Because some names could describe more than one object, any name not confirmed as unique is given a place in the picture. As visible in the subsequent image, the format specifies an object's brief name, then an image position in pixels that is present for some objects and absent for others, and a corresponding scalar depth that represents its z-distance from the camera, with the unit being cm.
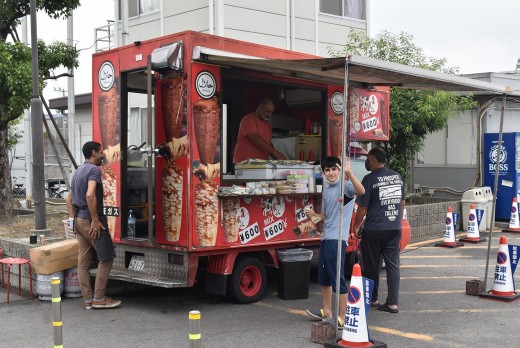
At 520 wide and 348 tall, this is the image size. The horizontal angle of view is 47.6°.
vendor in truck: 884
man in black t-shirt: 662
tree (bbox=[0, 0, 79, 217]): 1029
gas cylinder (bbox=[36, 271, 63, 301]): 754
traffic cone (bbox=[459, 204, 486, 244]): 1234
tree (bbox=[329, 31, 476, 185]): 1302
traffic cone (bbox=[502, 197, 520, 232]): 1378
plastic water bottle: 748
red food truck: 669
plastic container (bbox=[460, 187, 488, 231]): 1366
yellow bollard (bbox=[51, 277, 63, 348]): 438
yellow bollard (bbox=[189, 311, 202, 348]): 343
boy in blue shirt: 602
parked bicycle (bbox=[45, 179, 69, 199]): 2350
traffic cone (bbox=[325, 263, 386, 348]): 528
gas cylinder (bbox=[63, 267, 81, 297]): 768
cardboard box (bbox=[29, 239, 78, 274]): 746
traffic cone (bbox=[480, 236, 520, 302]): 739
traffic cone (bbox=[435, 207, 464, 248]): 1181
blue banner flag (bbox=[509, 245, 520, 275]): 750
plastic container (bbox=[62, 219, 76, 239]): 863
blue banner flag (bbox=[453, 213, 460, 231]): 1218
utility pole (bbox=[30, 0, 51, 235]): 926
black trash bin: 727
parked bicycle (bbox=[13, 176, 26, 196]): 2786
